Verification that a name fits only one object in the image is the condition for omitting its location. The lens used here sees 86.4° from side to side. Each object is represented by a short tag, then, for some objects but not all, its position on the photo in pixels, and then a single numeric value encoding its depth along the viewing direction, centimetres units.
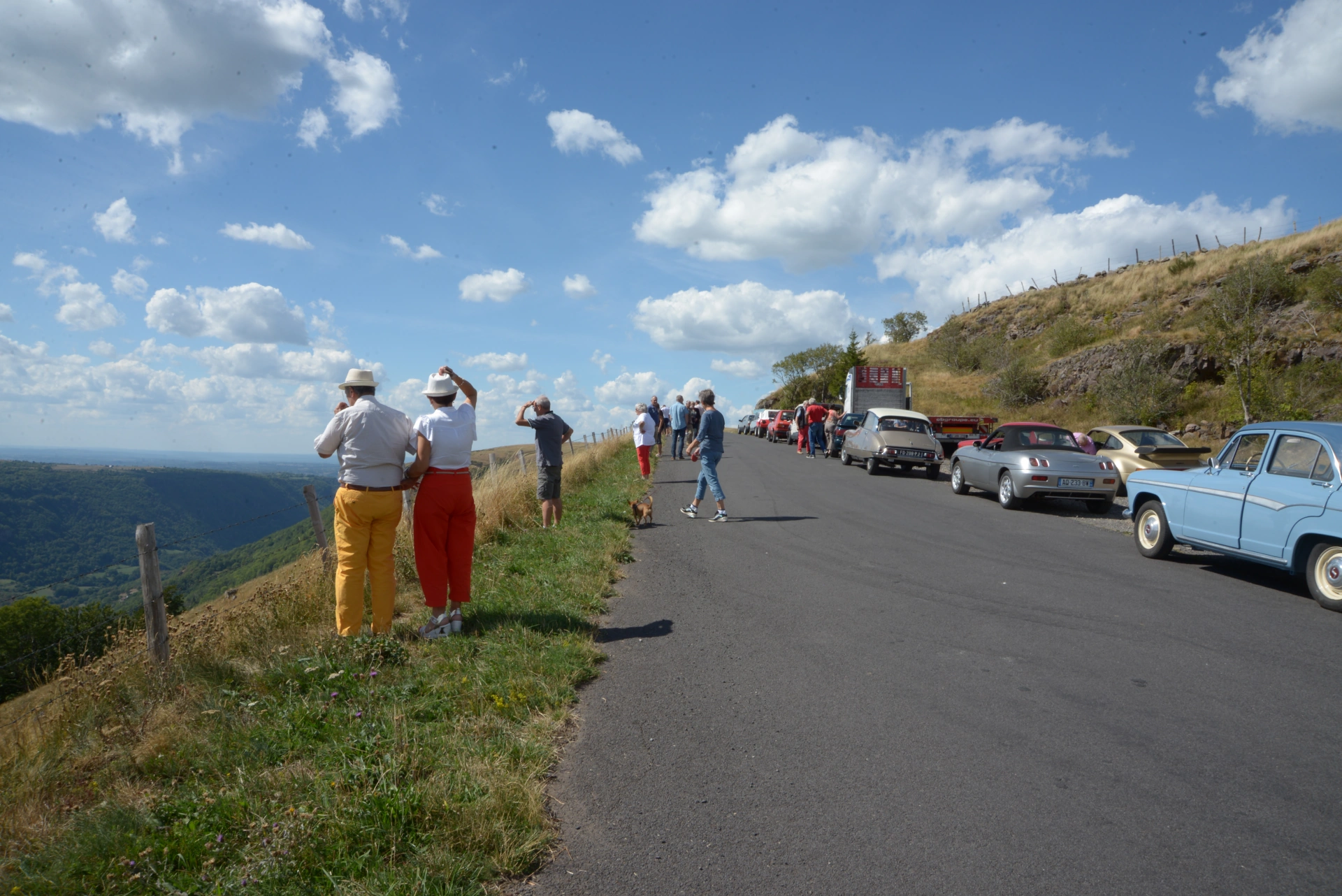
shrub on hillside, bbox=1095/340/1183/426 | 2978
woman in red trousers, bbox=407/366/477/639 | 550
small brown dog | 1143
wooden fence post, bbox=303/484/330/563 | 722
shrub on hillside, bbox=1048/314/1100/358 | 4500
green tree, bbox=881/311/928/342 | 9556
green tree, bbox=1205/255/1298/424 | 2547
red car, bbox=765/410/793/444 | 4194
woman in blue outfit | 1139
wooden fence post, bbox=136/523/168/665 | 491
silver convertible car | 1259
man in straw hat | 507
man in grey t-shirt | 964
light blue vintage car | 656
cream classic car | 1905
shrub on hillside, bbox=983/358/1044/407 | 4066
